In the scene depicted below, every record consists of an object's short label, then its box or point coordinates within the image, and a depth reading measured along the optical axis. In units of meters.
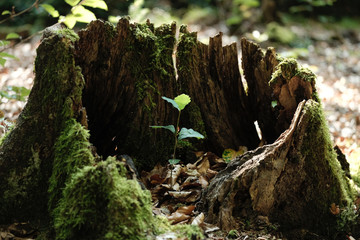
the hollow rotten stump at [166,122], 2.42
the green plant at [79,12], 2.68
